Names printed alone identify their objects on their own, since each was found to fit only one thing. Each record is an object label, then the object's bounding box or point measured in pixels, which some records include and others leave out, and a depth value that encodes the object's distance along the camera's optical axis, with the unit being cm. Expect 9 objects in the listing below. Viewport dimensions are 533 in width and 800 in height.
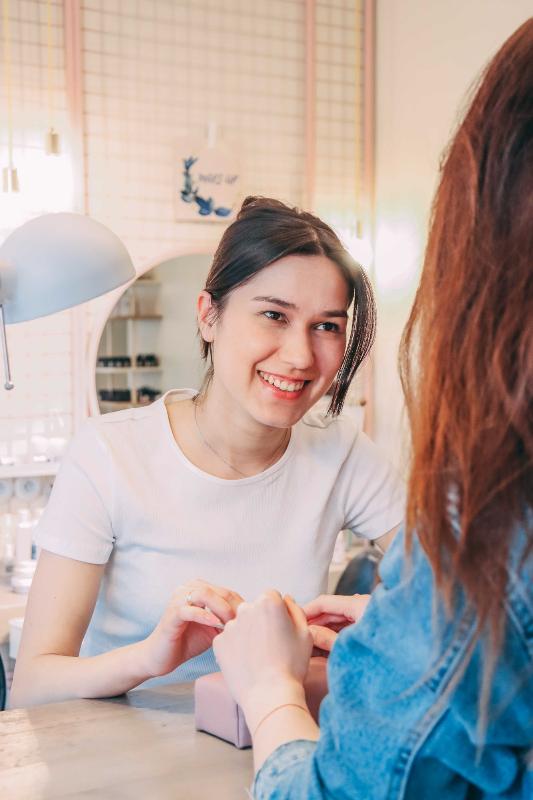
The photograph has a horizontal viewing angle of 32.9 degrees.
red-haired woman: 55
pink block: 93
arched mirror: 297
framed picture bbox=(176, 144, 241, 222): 302
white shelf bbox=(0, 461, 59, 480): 284
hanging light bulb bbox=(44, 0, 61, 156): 275
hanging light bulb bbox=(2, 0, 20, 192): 272
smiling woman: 137
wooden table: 85
